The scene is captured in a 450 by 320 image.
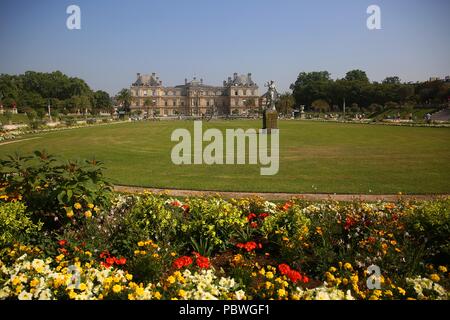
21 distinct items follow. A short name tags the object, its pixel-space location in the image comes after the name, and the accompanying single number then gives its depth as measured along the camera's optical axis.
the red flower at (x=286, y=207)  6.79
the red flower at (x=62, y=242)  5.28
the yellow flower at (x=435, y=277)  4.29
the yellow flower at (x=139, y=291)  3.84
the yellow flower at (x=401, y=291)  4.04
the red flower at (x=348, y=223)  6.08
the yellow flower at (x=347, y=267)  4.54
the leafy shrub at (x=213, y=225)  5.86
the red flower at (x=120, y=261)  4.83
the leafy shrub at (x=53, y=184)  5.85
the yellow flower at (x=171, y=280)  4.07
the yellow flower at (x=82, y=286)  3.92
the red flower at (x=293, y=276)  4.31
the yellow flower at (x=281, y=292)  3.86
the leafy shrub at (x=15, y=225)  5.23
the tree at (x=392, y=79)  124.19
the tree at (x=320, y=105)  91.38
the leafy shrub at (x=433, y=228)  5.36
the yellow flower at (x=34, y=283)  4.01
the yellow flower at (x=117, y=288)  3.87
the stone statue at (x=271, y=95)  31.47
